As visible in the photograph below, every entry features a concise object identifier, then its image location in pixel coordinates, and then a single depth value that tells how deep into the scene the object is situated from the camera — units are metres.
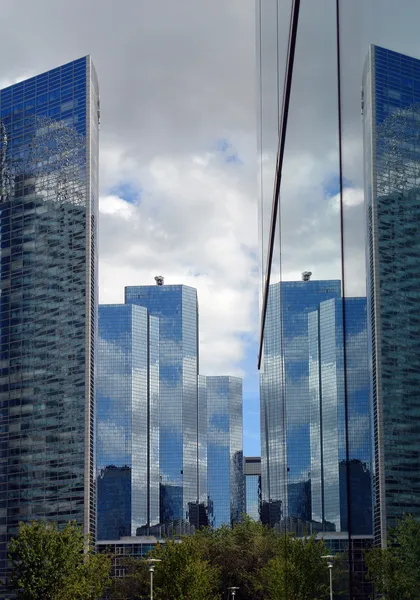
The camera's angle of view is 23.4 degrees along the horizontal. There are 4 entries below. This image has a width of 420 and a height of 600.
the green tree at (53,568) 40.41
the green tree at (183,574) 39.25
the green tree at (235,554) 43.02
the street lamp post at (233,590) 40.78
